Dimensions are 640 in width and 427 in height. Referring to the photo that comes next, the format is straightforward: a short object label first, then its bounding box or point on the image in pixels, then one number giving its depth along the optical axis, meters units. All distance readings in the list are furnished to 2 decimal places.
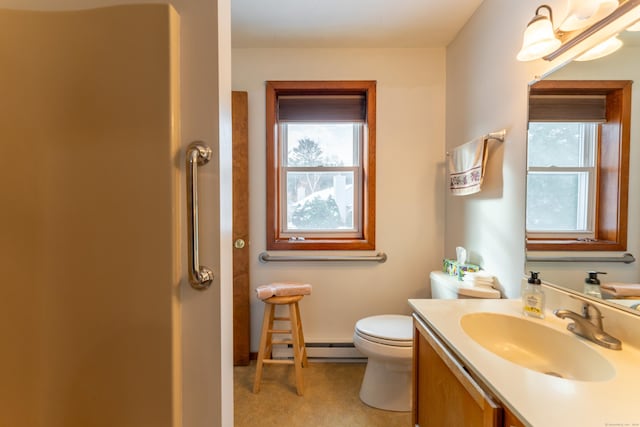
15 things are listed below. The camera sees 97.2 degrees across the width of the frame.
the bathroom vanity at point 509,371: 0.58
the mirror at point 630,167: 0.87
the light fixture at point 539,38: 1.07
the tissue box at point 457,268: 1.66
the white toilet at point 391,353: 1.51
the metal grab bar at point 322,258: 2.12
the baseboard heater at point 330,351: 2.13
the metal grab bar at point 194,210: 0.66
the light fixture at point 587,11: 0.89
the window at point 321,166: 2.18
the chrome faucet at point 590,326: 0.84
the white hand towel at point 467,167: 1.55
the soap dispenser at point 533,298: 1.07
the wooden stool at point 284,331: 1.78
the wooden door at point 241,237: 2.05
